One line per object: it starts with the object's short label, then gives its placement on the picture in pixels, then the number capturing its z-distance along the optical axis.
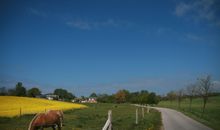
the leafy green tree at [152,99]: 87.07
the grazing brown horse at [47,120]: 10.39
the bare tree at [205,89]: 27.29
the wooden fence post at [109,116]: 8.99
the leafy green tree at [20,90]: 76.65
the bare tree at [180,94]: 59.15
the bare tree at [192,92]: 40.08
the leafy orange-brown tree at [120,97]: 115.85
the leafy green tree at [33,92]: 88.17
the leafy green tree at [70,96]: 111.23
